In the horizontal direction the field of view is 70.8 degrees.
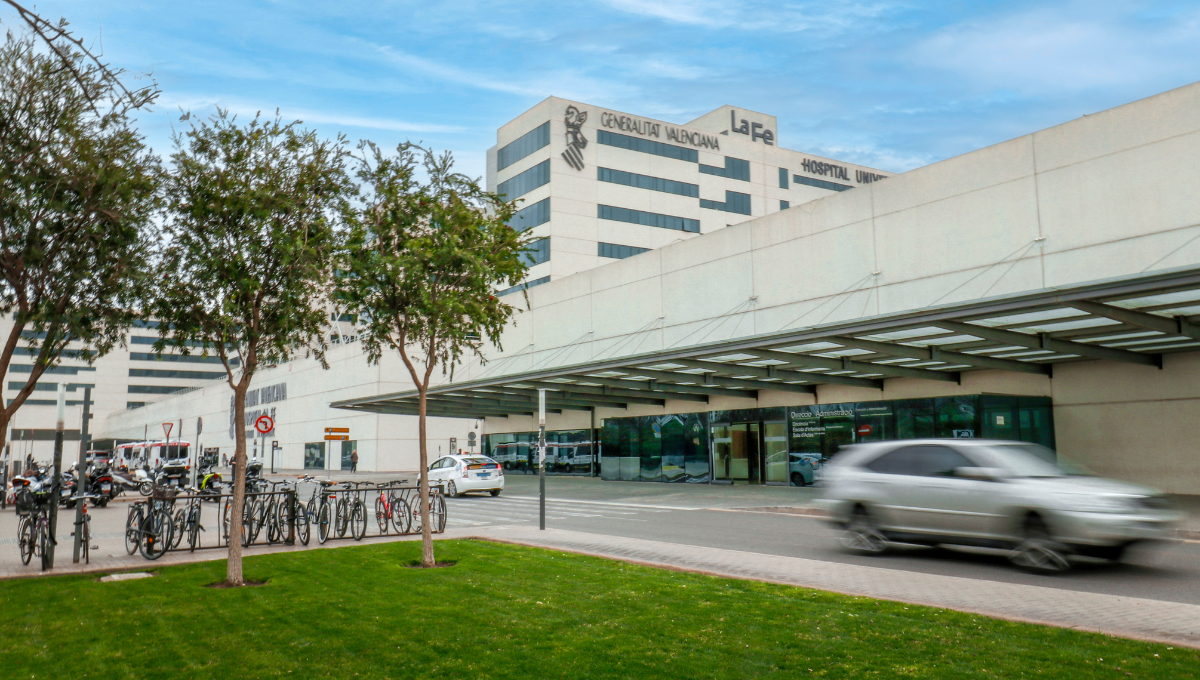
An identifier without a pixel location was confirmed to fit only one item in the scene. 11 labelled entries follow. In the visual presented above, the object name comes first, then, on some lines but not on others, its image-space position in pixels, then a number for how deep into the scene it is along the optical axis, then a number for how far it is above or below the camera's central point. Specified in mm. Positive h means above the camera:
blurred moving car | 10336 -1007
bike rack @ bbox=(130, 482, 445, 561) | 14016 -1640
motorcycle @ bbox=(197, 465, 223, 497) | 29797 -1533
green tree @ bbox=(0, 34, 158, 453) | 8711 +2462
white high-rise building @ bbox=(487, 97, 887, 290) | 59875 +19233
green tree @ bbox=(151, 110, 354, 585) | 10305 +2361
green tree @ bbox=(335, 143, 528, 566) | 11898 +2506
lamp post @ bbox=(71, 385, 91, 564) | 11781 -312
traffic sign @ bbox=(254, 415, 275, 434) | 27198 +415
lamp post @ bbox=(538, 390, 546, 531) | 17203 -463
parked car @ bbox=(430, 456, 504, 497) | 30172 -1466
